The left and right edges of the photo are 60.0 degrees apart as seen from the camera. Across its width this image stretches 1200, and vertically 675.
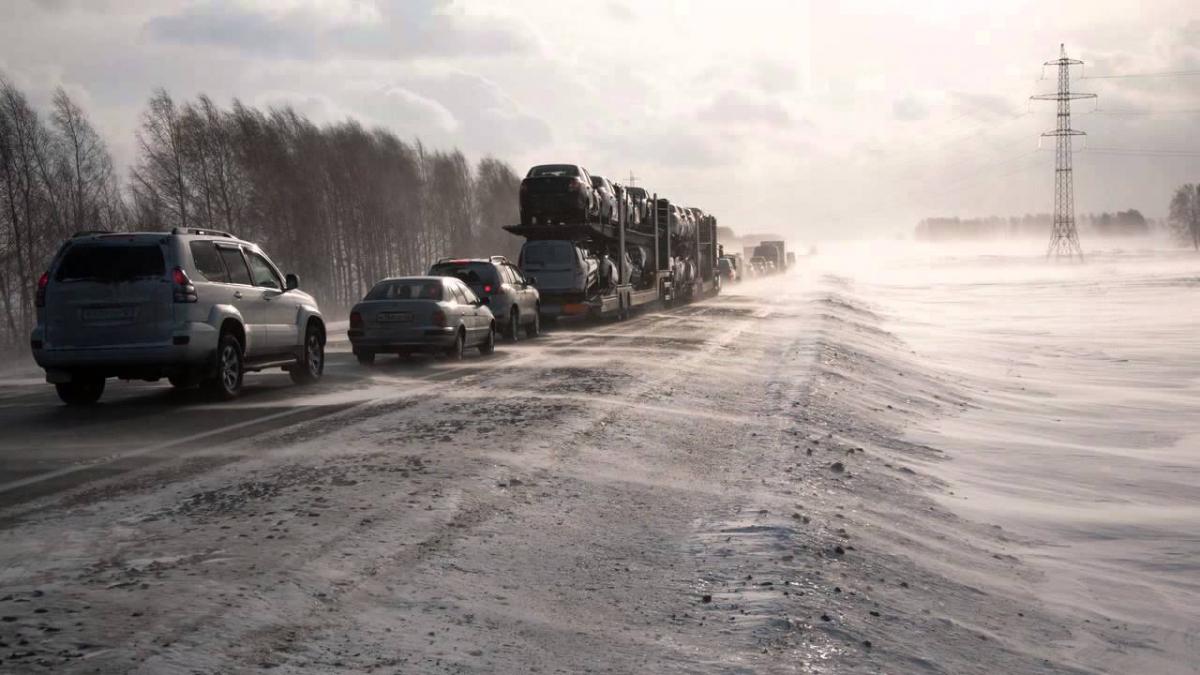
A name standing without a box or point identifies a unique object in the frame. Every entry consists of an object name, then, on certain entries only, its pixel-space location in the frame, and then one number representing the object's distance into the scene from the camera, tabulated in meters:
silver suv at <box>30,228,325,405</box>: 11.48
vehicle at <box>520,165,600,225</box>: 27.77
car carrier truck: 27.03
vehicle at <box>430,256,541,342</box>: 22.03
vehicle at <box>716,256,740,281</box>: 66.81
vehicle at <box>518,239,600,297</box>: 26.95
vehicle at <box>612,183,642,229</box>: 31.00
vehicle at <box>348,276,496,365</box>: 17.36
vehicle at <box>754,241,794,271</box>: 92.62
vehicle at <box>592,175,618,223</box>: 29.36
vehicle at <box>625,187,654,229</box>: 33.81
